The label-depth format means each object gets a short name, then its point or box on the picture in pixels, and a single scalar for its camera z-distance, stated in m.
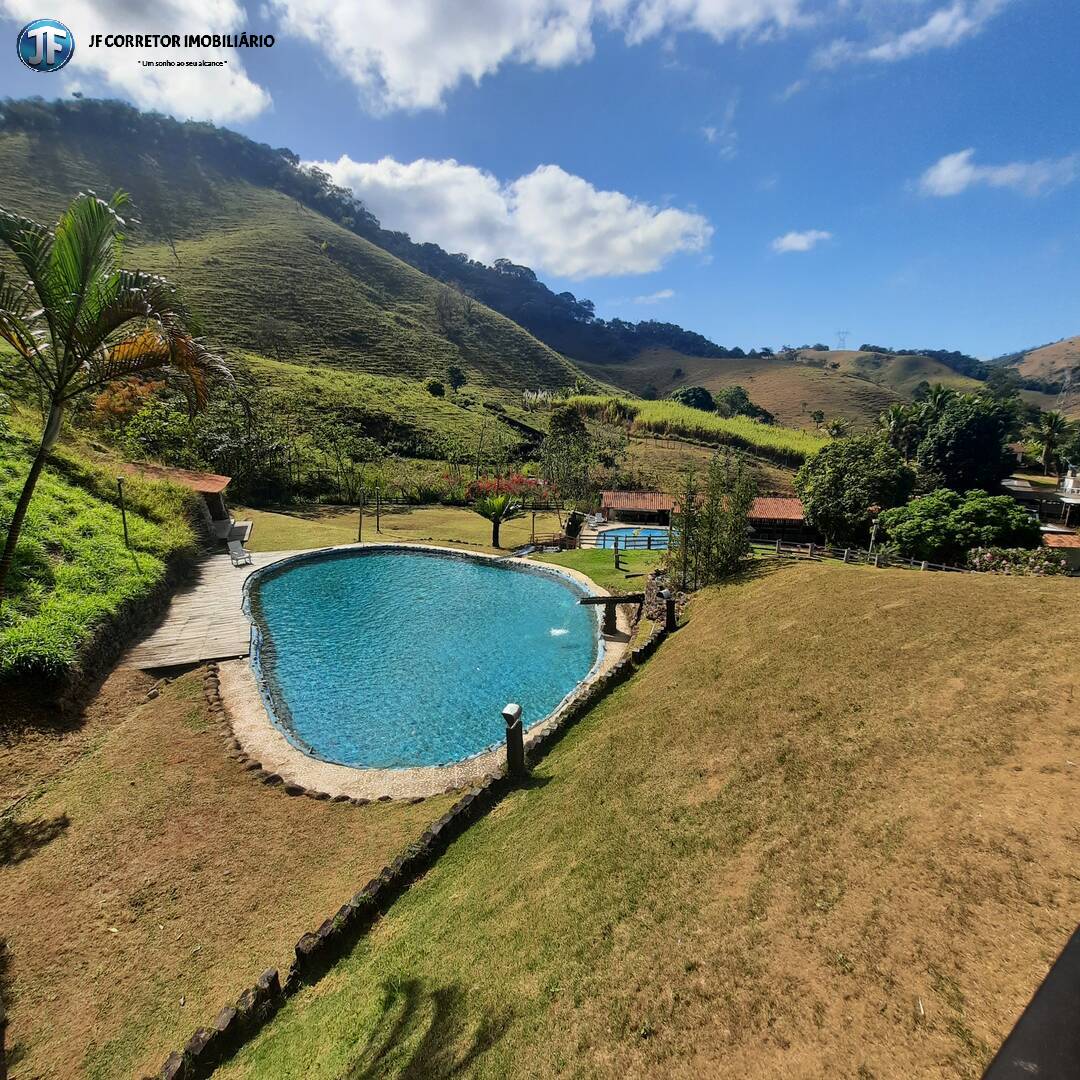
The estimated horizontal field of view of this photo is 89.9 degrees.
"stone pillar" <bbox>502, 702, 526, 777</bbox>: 10.88
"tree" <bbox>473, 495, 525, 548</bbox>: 32.06
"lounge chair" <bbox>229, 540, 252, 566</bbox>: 24.71
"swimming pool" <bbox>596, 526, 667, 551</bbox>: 35.34
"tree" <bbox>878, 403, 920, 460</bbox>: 60.44
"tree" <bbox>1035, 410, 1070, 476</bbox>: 63.08
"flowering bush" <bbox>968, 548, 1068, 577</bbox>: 21.41
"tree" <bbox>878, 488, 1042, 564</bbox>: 24.70
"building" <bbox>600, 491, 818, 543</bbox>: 41.59
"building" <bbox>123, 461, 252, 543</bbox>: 27.55
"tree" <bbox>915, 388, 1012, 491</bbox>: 50.03
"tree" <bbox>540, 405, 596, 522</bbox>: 52.81
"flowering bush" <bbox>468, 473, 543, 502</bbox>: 47.22
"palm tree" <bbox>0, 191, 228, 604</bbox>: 6.48
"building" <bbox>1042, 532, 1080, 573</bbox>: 31.69
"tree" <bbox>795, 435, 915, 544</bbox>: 34.75
